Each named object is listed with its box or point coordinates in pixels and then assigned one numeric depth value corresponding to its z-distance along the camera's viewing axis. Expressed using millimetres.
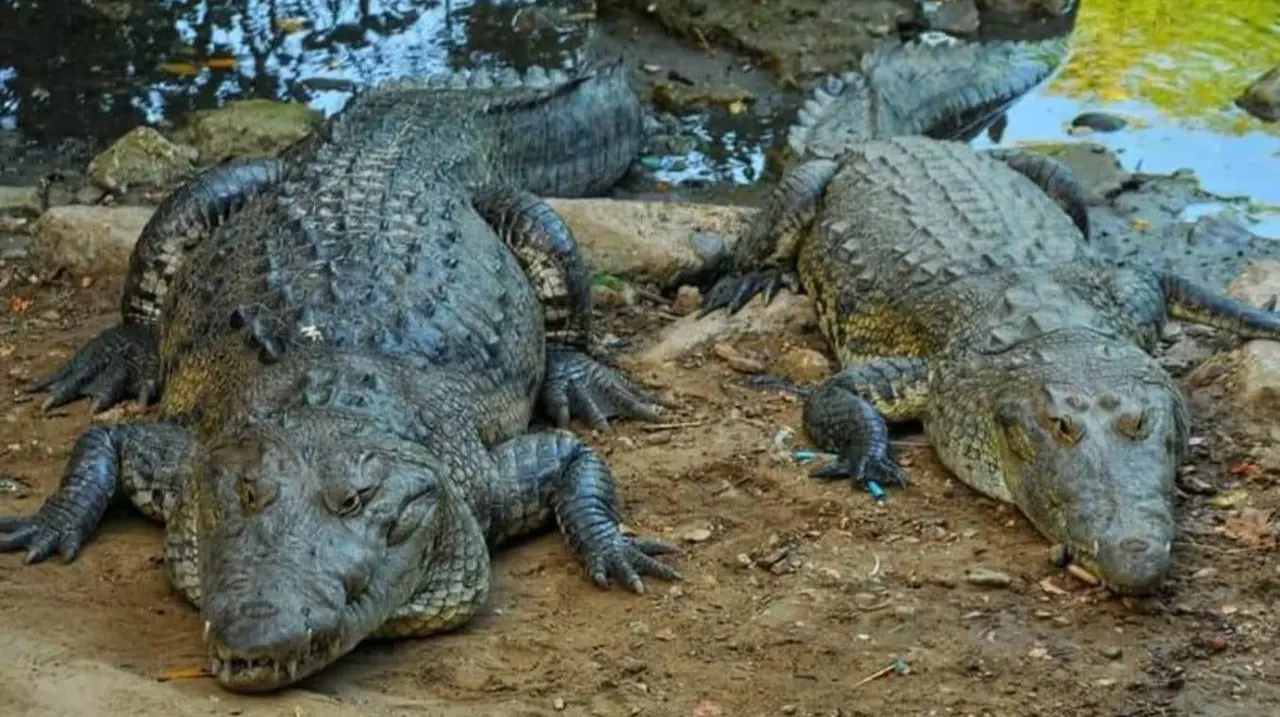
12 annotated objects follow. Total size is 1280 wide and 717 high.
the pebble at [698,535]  9883
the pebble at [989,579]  9258
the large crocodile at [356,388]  8109
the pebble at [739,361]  12422
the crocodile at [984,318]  9719
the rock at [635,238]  13789
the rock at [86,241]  13820
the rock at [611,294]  13547
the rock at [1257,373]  11094
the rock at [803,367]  12445
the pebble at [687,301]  13641
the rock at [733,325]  12734
